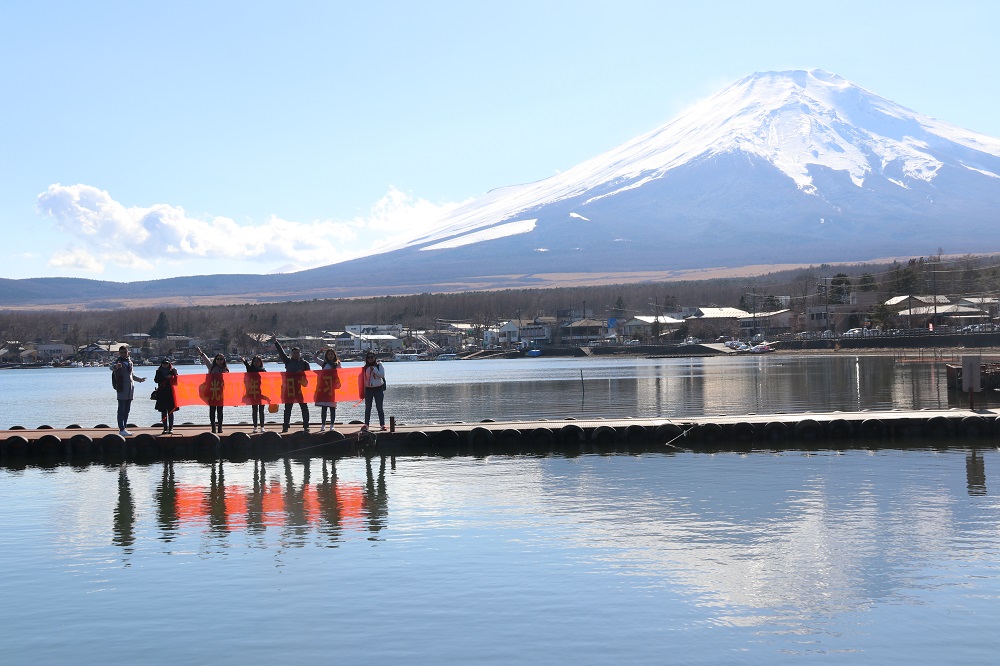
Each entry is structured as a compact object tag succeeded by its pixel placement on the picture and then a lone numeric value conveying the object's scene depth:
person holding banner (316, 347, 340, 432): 24.77
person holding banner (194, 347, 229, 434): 25.84
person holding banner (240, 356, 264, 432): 26.07
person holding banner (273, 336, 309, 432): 25.11
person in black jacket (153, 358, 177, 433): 25.38
